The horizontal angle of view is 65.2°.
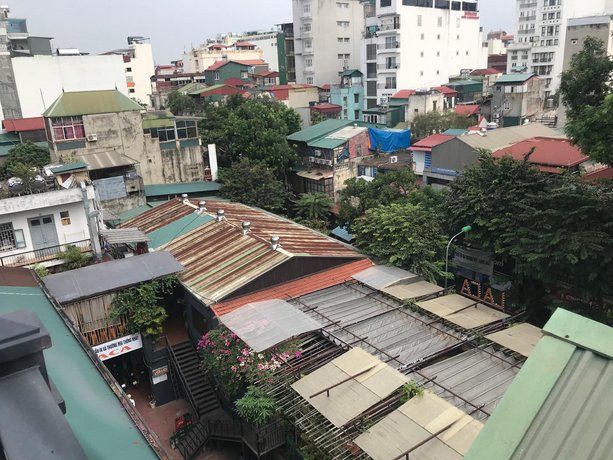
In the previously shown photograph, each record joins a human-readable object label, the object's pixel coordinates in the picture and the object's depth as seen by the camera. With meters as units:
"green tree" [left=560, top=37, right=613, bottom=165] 16.09
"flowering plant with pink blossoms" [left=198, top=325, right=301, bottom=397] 13.69
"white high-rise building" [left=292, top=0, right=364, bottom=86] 72.69
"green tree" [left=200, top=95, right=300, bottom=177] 37.34
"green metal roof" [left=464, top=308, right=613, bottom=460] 3.97
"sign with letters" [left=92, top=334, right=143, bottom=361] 17.20
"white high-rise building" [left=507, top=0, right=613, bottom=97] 65.69
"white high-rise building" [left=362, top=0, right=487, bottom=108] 62.06
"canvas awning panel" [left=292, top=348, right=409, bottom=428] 11.50
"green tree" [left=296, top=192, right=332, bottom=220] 32.50
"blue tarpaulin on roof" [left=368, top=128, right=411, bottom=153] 40.12
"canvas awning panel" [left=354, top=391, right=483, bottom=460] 10.11
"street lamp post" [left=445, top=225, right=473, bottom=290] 18.59
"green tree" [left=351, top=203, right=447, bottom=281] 19.59
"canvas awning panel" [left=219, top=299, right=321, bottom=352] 13.97
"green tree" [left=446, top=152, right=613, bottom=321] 15.57
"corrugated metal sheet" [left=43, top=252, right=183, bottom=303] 16.59
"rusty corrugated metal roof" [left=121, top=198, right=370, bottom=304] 17.69
